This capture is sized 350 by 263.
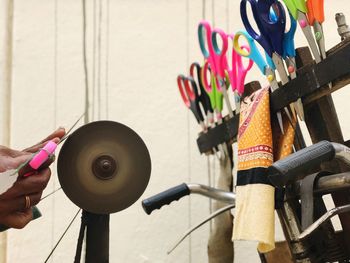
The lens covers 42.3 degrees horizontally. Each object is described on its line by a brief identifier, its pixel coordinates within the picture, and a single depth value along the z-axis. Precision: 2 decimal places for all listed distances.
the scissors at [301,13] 0.70
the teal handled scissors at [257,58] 0.77
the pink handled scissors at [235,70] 0.92
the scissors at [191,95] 1.12
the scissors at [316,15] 0.71
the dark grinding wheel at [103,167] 0.77
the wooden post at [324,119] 0.73
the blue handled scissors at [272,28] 0.75
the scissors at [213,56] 0.99
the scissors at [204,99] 1.09
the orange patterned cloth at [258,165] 0.68
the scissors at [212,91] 1.05
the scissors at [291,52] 0.73
